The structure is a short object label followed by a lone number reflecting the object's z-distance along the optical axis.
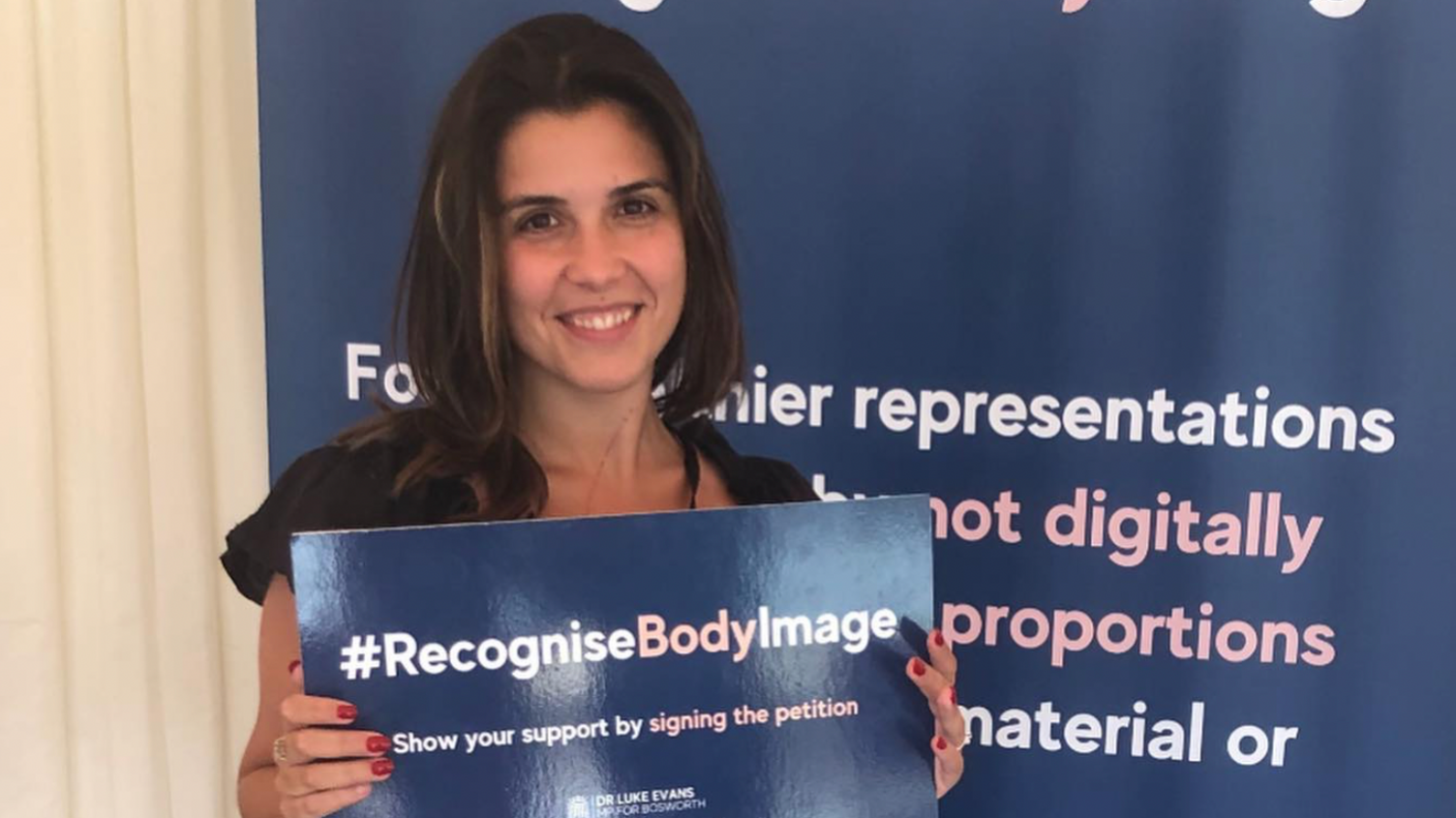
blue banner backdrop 1.29
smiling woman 1.04
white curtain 1.46
